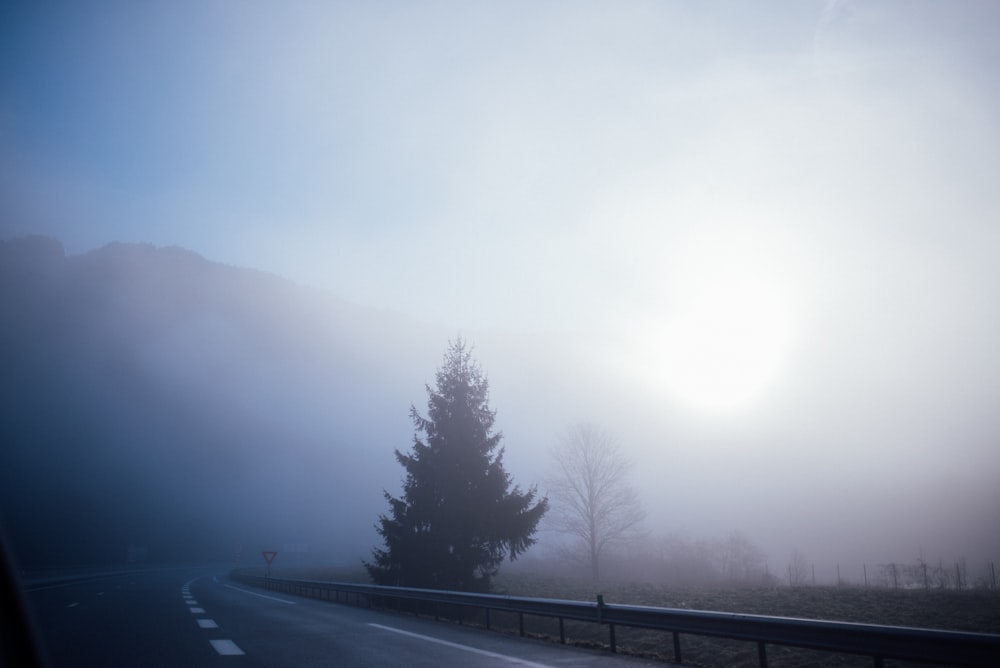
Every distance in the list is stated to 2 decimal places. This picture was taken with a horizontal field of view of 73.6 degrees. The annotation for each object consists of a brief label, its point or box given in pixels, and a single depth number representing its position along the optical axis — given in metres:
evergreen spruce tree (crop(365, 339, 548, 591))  24.42
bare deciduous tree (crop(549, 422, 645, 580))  40.78
